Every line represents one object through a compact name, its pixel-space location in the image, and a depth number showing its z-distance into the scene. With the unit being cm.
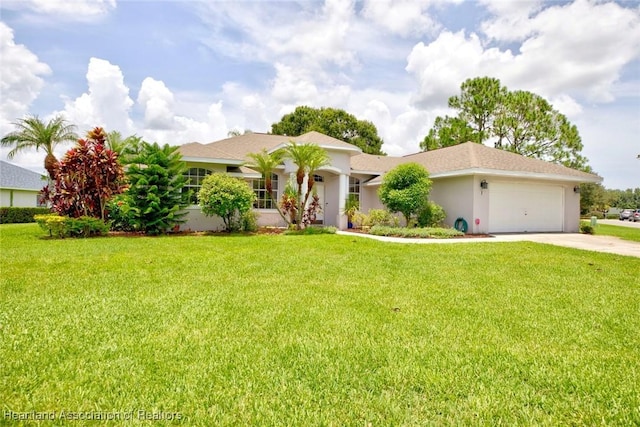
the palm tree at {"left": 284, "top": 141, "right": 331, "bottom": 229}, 1495
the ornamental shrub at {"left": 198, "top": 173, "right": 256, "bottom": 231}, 1426
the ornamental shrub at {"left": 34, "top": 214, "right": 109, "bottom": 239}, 1242
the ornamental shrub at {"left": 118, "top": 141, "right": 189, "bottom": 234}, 1383
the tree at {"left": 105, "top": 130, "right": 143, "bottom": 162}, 1656
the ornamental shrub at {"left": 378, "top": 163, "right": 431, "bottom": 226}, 1540
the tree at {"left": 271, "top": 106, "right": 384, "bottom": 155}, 3809
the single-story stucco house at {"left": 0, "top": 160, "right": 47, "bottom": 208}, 2942
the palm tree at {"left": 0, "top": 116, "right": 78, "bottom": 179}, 2108
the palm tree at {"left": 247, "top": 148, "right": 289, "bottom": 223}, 1528
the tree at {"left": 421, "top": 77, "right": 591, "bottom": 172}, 2927
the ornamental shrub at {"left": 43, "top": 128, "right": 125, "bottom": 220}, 1309
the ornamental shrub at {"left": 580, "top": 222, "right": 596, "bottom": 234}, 1779
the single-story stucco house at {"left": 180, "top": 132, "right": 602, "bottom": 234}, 1588
